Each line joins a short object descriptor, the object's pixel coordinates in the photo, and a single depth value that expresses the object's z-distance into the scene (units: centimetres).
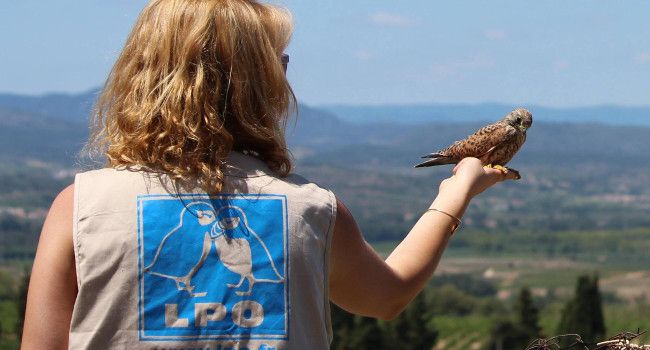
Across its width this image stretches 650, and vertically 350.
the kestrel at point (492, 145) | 407
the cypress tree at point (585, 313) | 4234
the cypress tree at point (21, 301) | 3835
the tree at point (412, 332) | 5062
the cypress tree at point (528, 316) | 4800
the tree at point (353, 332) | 4403
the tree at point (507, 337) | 4916
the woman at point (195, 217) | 255
